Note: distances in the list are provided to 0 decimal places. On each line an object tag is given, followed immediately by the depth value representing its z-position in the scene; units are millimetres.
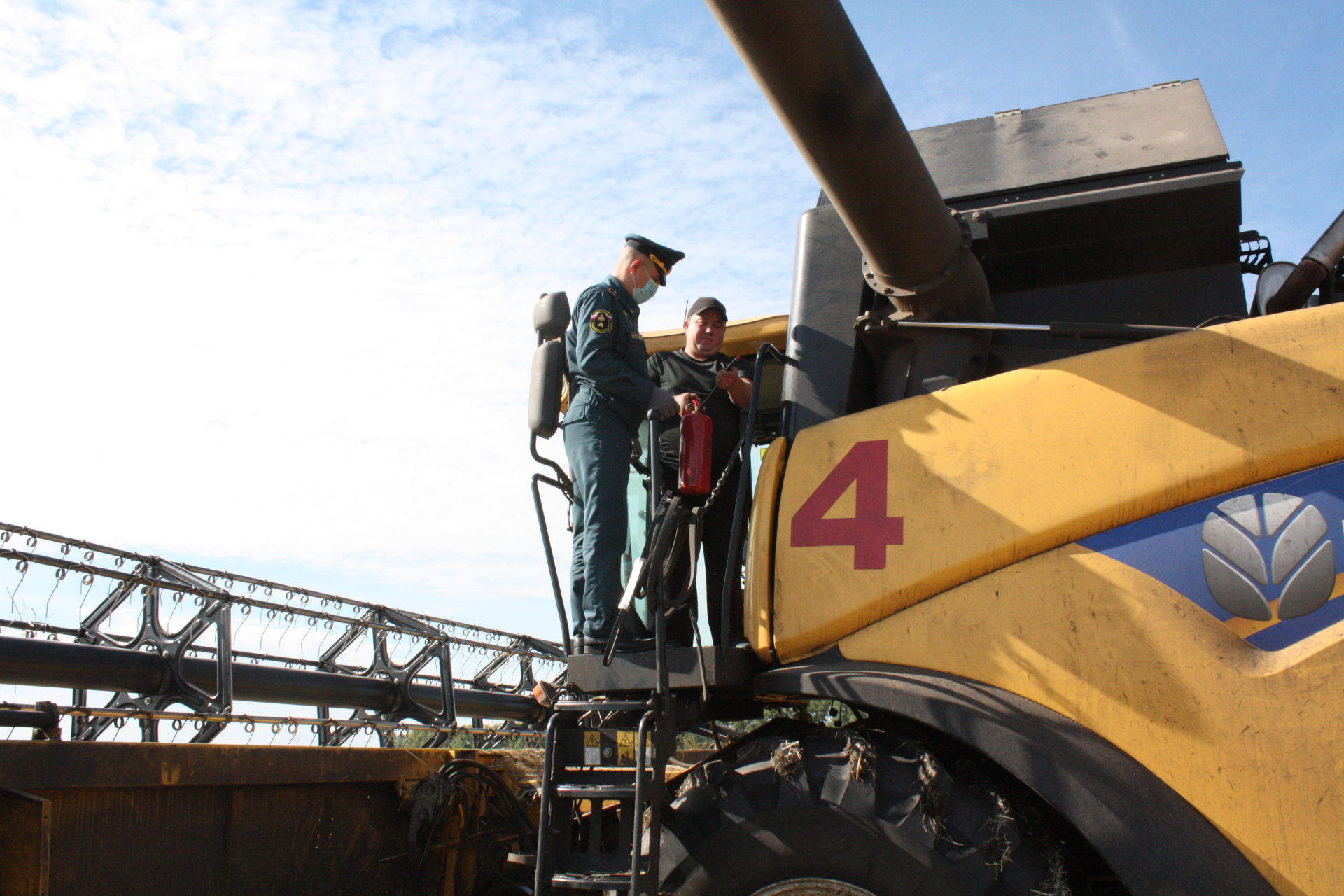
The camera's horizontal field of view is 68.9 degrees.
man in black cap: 3611
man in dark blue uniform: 3365
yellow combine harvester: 2434
